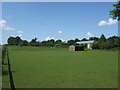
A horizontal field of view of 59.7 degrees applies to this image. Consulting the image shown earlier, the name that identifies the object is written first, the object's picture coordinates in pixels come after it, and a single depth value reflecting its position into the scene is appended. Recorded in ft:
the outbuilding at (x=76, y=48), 100.54
